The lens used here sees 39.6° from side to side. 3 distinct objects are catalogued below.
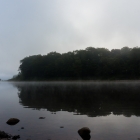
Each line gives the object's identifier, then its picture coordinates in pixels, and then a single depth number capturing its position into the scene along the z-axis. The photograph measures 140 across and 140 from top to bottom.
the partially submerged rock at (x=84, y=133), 13.16
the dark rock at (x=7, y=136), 12.86
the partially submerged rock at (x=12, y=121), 17.11
